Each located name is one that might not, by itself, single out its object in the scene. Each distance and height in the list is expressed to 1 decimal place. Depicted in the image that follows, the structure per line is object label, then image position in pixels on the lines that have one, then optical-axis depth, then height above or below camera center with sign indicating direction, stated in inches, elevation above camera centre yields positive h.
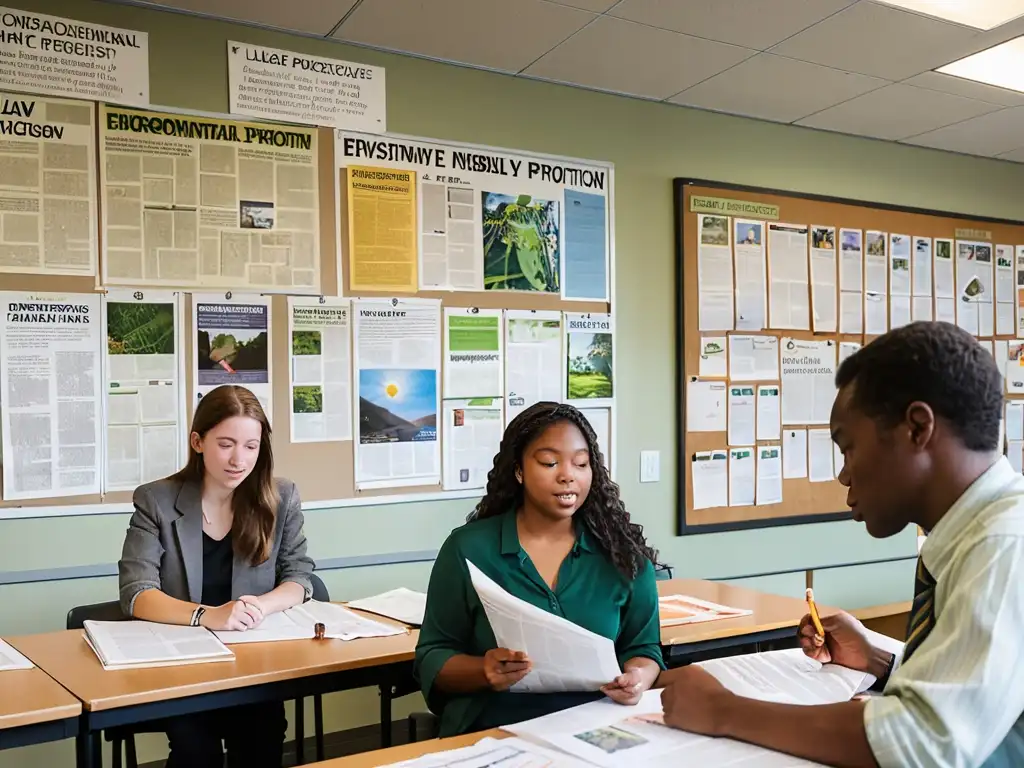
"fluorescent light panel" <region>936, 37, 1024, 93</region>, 143.4 +49.8
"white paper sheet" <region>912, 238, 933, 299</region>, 192.5 +24.3
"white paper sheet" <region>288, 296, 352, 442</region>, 131.9 +3.9
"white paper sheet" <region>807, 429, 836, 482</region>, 180.1 -12.6
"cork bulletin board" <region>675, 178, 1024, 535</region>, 165.2 +17.4
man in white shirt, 40.2 -6.8
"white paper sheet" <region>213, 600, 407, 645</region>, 90.2 -22.6
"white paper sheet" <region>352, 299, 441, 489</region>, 136.7 +0.5
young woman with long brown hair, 100.0 -15.4
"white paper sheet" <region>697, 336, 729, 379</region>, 167.8 +5.9
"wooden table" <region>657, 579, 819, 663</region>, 95.7 -24.6
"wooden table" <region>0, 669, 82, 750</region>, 68.0 -22.4
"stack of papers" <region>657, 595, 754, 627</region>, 102.3 -24.3
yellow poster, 136.0 +23.7
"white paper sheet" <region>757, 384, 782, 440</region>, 173.9 -4.1
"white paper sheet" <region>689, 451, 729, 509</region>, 166.2 -15.3
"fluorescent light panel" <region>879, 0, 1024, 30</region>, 125.3 +49.9
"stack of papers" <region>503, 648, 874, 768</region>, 52.1 -20.3
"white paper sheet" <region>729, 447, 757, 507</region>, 170.2 -15.4
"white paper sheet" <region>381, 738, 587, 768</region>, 53.4 -20.6
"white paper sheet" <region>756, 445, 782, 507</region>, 173.5 -15.5
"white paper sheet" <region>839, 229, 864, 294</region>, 183.2 +24.4
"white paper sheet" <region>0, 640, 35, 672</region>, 79.7 -21.9
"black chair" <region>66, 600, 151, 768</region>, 96.2 -32.2
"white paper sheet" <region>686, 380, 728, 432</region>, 166.4 -2.8
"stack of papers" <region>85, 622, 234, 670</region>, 81.4 -21.9
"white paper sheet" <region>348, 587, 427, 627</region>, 101.6 -23.3
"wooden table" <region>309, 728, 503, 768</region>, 56.1 -21.5
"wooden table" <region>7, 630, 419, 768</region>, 73.2 -22.8
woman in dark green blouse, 72.7 -14.0
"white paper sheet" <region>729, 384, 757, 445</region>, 170.9 -4.3
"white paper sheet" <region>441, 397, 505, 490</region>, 143.5 -6.9
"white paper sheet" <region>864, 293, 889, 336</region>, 185.8 +14.5
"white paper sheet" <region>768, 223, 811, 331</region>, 174.9 +20.6
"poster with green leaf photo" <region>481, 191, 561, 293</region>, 147.1 +23.2
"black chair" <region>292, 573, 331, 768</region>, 112.8 -39.0
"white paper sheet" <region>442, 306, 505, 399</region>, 143.8 +6.1
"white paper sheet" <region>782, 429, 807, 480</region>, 177.0 -12.0
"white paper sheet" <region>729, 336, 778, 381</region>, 171.0 +5.8
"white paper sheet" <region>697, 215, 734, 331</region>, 167.3 +20.2
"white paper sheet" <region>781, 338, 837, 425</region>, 177.3 +1.7
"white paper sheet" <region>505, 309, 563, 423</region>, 148.9 +5.4
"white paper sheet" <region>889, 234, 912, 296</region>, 189.2 +24.2
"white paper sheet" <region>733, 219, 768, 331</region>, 170.9 +20.4
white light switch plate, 161.3 -12.6
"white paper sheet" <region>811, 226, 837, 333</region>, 179.9 +20.7
